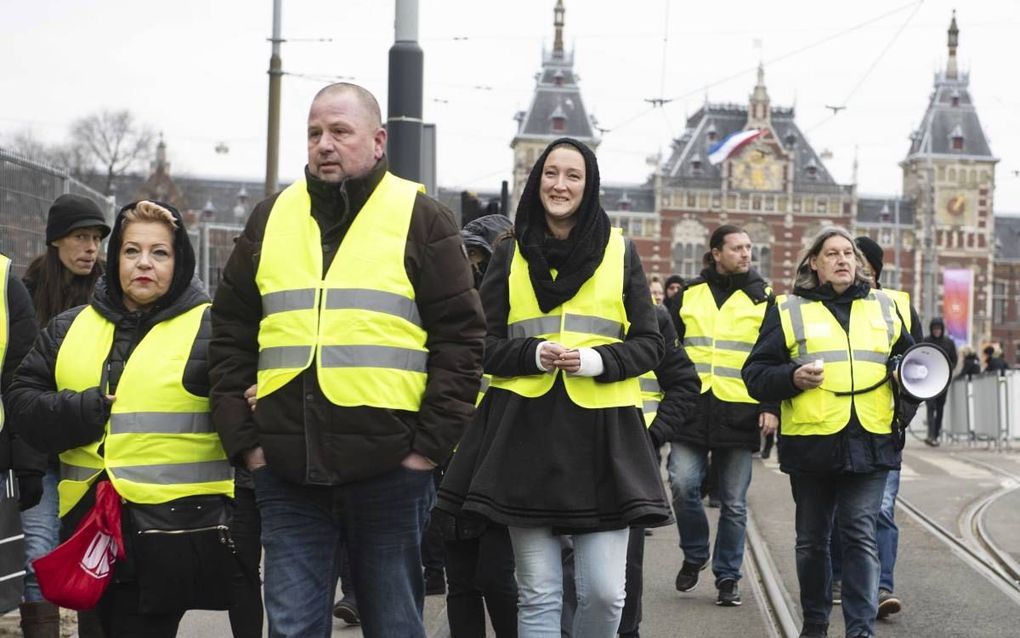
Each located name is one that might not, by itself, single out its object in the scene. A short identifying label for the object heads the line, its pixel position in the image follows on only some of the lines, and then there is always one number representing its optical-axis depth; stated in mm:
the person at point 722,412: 8609
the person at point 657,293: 14152
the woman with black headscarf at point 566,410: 5133
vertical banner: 66438
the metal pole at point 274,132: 19781
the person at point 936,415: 25234
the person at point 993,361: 30380
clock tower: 99500
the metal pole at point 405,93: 9789
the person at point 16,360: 5707
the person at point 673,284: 15367
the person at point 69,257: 6836
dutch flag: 58219
